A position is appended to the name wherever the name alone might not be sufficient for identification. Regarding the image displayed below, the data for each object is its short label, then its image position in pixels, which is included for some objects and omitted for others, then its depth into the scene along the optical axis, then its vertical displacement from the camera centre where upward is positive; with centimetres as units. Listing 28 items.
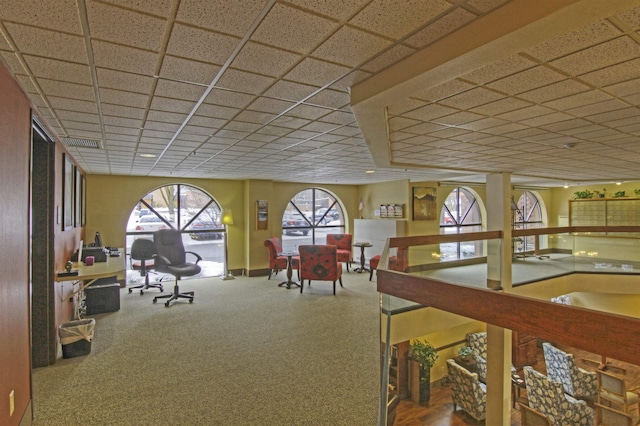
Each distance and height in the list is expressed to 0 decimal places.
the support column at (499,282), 204 -84
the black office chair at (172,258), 563 -78
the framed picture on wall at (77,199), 492 +29
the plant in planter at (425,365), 515 -251
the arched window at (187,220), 756 -10
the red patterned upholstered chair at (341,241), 910 -75
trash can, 345 -133
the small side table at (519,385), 511 -303
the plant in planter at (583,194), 978 +60
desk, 347 -65
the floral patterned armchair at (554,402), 506 -317
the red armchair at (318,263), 646 -97
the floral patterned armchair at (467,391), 552 -318
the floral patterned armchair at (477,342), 654 -276
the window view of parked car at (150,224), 756 -19
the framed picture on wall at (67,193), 382 +31
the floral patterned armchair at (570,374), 627 -329
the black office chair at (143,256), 653 -82
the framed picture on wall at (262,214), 820 +4
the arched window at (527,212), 1070 +6
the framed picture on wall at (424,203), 847 +30
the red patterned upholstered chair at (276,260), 755 -105
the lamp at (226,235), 784 -52
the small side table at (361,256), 854 -111
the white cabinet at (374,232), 831 -48
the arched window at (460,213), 951 +3
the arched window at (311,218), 949 -10
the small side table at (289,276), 689 -132
